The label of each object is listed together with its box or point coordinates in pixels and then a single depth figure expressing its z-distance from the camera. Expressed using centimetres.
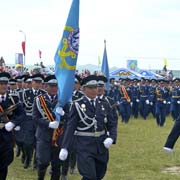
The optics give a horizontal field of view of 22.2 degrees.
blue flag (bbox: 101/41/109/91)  1541
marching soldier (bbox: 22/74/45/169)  1014
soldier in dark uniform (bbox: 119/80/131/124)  2061
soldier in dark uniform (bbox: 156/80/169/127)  1969
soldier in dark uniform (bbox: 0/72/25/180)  716
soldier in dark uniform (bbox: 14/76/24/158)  1034
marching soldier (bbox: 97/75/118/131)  697
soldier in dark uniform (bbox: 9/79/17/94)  1121
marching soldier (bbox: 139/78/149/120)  2325
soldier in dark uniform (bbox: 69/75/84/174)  959
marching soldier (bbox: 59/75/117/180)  644
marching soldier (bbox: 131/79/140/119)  2363
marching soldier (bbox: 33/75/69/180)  786
